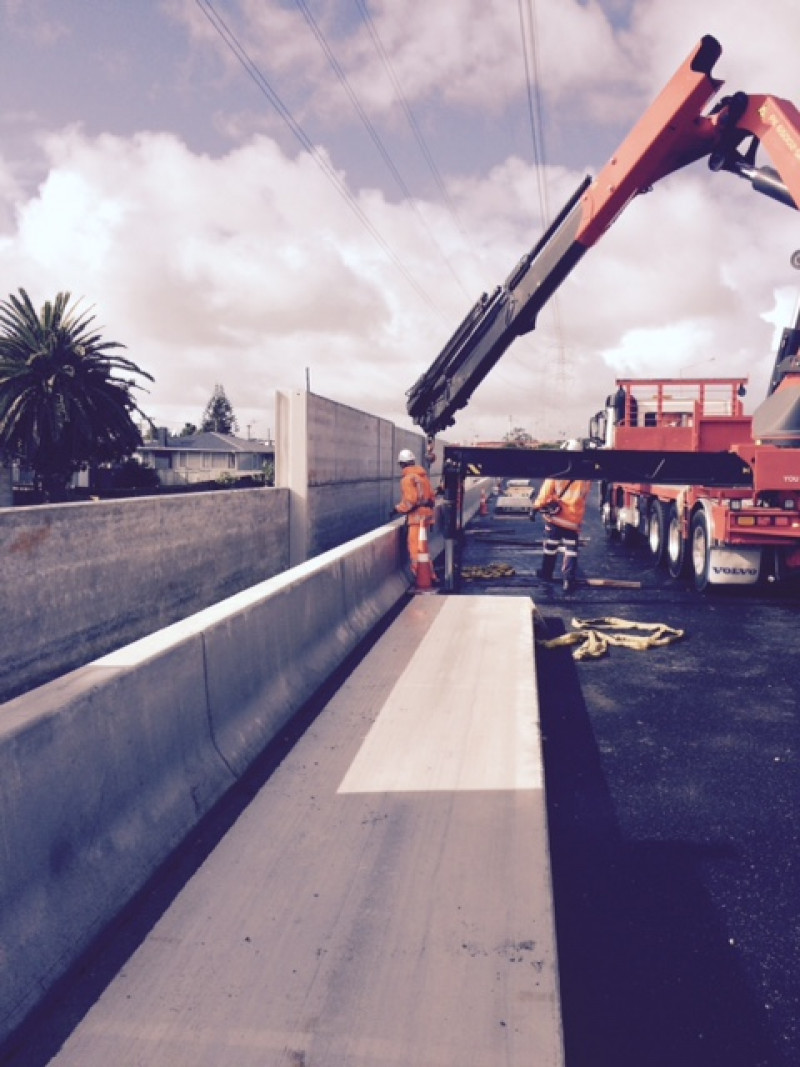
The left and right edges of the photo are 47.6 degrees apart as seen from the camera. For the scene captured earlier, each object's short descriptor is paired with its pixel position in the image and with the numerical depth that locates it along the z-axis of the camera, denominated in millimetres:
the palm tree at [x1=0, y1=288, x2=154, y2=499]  45656
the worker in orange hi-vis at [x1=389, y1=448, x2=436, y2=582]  11516
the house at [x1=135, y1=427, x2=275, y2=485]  112250
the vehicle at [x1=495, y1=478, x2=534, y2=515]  29859
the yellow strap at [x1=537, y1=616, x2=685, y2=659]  8414
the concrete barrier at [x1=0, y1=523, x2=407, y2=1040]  2781
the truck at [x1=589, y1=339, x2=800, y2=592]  11297
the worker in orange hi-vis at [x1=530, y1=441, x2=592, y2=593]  12945
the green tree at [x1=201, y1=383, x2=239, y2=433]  160750
